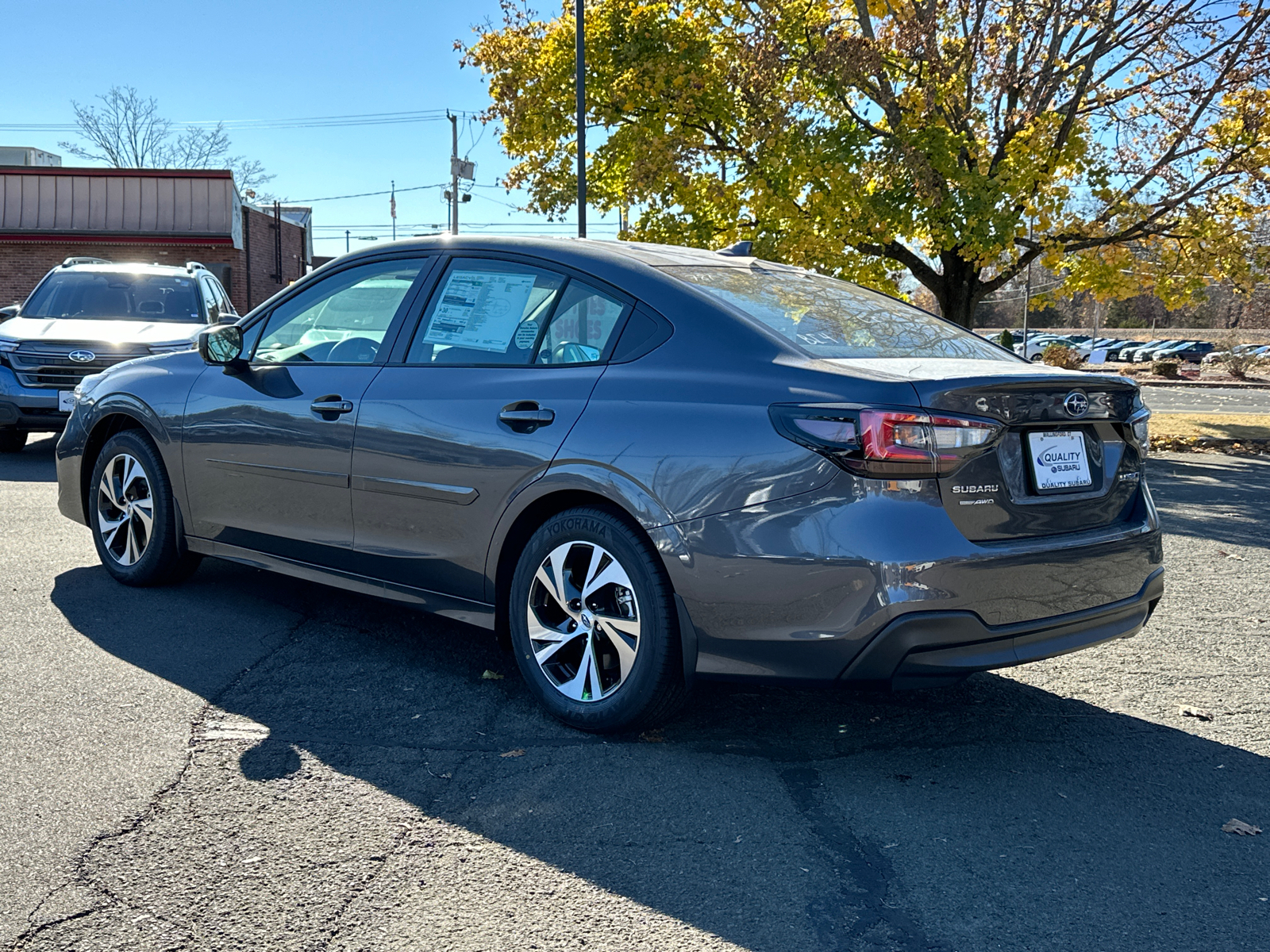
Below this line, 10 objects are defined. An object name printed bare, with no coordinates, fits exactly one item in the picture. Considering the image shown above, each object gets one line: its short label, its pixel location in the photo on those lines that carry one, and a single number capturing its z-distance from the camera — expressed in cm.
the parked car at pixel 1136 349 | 6981
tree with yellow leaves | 1627
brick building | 3069
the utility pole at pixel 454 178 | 3806
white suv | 1074
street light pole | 1708
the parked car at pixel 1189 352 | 6512
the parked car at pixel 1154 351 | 6806
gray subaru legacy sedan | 328
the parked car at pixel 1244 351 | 5175
